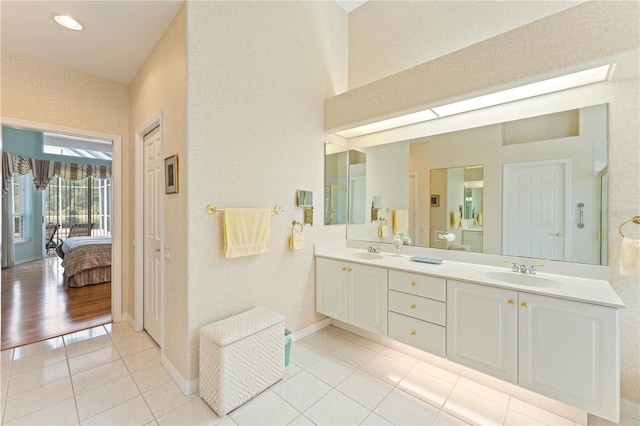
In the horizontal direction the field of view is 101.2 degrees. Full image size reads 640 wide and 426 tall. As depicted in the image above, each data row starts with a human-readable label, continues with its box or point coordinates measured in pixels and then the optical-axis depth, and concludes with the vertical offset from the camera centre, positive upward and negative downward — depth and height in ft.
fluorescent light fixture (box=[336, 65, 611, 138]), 5.86 +2.96
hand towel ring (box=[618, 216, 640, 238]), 5.58 -0.27
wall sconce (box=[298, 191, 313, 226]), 8.82 +0.20
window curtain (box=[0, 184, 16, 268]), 17.85 -1.44
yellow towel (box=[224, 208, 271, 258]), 6.71 -0.57
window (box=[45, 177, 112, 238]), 22.34 +0.65
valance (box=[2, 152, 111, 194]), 17.72 +3.18
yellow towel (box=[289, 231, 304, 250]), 8.55 -1.01
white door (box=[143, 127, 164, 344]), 8.24 -0.82
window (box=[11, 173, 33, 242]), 19.19 +0.37
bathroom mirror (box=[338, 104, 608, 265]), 6.09 +0.83
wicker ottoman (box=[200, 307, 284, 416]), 5.65 -3.42
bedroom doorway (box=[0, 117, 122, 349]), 8.49 -0.66
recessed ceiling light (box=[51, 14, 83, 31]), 6.64 +4.90
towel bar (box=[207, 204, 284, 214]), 6.55 +0.03
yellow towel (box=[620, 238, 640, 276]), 5.13 -0.97
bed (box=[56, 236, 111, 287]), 14.01 -2.86
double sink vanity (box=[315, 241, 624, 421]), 4.80 -2.48
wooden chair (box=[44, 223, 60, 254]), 21.81 -2.11
